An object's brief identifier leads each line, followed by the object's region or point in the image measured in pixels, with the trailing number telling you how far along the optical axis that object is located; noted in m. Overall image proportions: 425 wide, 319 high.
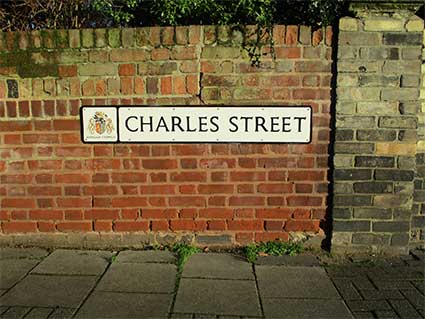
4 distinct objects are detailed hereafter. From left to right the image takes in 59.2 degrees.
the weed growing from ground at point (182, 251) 3.19
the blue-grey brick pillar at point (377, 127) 3.17
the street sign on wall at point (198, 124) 3.31
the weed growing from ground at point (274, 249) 3.37
